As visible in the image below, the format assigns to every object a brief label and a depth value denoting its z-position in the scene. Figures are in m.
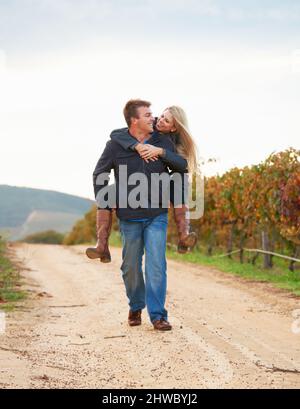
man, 6.38
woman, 6.36
